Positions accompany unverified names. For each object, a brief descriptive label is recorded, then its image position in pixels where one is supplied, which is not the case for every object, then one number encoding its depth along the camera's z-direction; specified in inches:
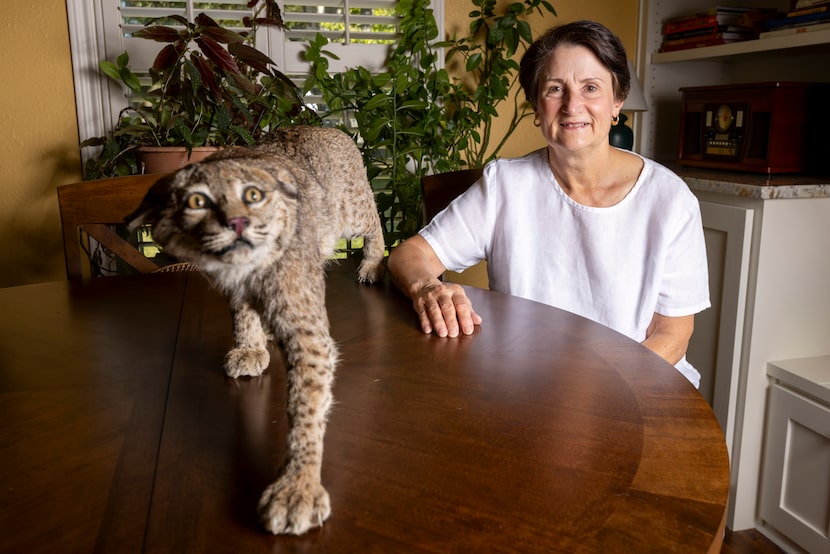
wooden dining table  27.7
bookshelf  93.7
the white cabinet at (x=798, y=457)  86.4
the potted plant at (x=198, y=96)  91.6
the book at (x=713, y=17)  112.9
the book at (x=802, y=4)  94.6
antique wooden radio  99.1
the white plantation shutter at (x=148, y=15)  107.1
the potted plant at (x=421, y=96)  114.4
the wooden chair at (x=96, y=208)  75.9
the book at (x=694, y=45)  114.6
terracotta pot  92.3
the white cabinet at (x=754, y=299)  91.7
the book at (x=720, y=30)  113.6
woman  65.4
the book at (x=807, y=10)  93.4
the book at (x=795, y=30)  93.4
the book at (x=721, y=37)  113.7
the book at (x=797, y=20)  94.0
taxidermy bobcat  27.9
